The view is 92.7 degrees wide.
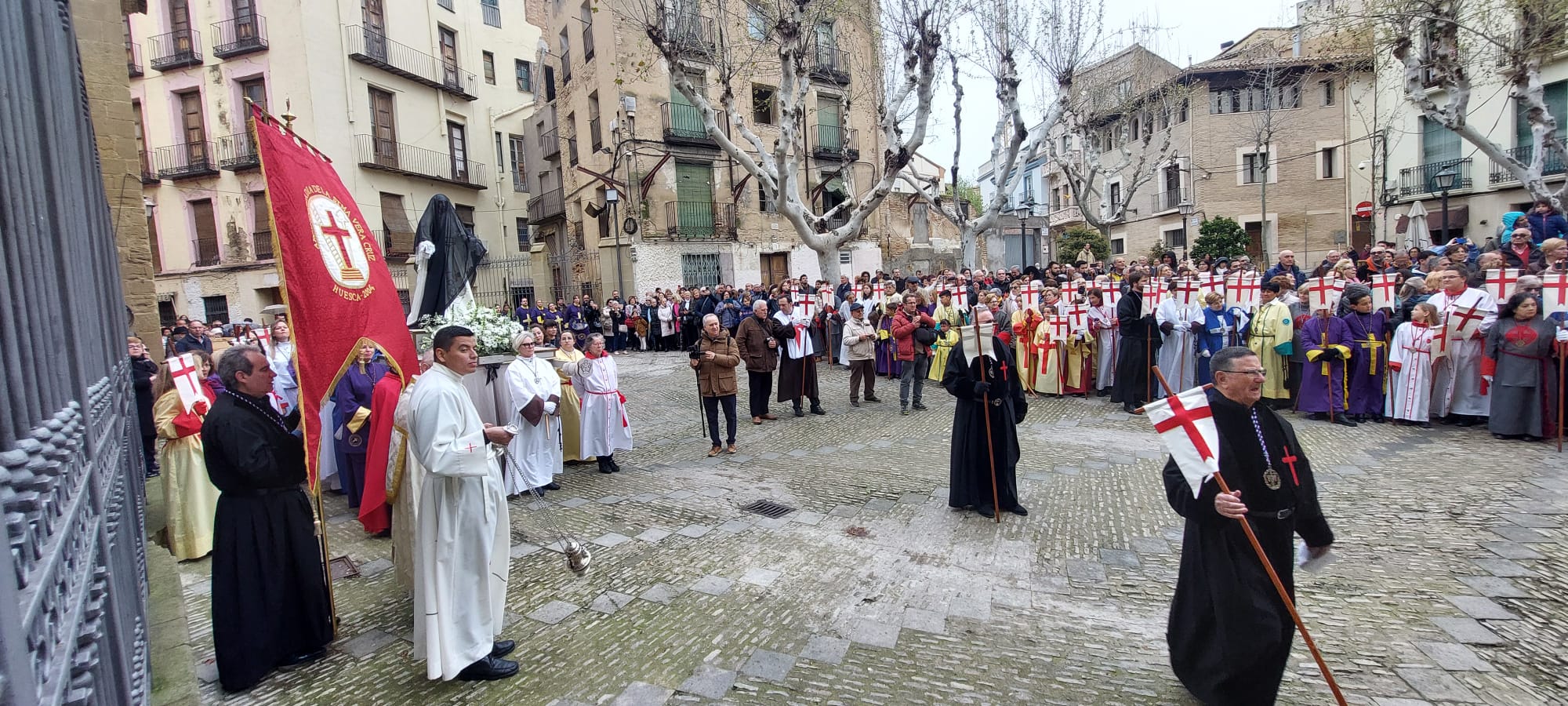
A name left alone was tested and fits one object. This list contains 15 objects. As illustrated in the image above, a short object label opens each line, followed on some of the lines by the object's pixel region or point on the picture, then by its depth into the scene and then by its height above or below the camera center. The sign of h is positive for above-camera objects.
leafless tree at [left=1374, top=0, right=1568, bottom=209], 13.17 +3.62
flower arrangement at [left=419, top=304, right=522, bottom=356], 6.79 -0.18
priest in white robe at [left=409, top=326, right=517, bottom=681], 3.61 -1.08
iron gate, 1.18 -0.21
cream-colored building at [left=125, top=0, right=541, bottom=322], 22.73 +6.48
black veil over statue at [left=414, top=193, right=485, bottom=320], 6.40 +0.49
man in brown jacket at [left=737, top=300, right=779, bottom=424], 10.05 -0.69
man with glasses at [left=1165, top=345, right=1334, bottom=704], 3.20 -1.24
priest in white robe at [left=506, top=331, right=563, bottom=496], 7.04 -1.08
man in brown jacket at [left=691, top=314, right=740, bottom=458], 8.72 -0.88
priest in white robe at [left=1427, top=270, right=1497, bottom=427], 8.27 -1.07
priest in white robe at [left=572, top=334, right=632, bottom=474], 8.03 -1.20
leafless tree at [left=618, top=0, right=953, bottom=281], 13.41 +3.82
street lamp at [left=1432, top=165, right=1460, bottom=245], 21.96 +2.24
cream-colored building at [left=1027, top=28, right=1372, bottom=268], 30.34 +5.08
